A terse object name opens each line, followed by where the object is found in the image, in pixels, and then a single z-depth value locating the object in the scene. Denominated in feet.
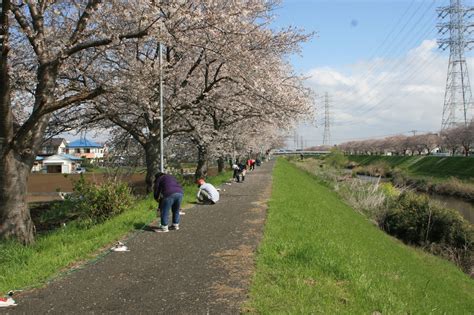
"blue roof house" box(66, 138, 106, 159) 357.20
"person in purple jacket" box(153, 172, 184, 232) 31.53
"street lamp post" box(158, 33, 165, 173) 43.46
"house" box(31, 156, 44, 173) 264.31
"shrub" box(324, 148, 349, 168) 234.50
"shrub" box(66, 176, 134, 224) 42.37
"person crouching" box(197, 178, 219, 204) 46.11
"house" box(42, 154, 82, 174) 252.83
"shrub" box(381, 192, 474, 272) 54.90
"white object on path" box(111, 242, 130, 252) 26.00
